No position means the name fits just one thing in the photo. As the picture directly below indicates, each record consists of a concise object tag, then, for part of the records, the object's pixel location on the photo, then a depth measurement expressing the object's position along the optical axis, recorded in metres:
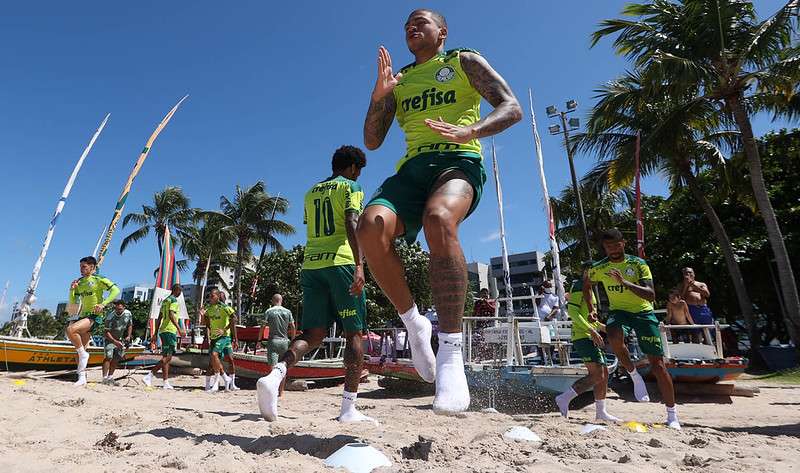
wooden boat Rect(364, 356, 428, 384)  8.89
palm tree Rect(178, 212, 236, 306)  34.25
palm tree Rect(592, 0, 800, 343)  12.66
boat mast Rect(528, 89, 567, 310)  12.11
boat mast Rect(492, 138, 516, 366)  7.69
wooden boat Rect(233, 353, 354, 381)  10.86
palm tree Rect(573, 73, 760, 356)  15.34
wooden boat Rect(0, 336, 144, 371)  10.88
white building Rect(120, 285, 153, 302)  130.62
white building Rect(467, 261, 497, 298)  93.81
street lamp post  19.80
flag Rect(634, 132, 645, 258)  11.57
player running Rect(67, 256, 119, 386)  8.02
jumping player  2.38
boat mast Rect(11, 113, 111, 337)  12.16
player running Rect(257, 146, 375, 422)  4.00
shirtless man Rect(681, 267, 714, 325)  10.05
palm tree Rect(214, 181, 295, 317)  34.41
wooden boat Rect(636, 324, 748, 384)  8.48
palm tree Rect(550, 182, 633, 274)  26.38
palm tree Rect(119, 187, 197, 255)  34.41
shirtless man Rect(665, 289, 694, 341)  9.80
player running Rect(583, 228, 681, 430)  5.12
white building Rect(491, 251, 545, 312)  96.19
